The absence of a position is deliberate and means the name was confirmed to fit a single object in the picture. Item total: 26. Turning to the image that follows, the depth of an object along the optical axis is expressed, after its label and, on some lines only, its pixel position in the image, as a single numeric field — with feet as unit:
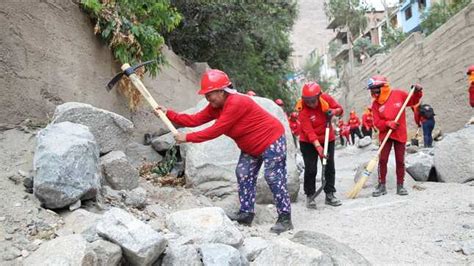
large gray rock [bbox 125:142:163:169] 17.75
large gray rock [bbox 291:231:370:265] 10.00
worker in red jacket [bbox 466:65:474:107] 24.00
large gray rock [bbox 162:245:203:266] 8.68
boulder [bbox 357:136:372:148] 43.04
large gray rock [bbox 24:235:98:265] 7.37
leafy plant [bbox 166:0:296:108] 33.04
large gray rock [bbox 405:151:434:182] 21.34
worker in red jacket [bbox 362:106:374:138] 50.26
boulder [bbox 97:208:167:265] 8.15
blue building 92.68
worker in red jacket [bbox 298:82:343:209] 17.29
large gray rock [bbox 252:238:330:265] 8.87
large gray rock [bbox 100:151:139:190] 12.91
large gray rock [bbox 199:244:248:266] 8.62
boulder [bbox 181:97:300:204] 16.42
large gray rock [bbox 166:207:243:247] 9.65
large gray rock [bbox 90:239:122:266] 7.80
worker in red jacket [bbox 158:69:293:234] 12.87
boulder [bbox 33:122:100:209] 9.94
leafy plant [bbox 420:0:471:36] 67.88
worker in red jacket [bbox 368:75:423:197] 18.62
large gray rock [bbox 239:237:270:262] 9.96
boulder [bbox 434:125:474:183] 19.01
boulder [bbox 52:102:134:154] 12.52
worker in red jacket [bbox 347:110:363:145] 55.42
